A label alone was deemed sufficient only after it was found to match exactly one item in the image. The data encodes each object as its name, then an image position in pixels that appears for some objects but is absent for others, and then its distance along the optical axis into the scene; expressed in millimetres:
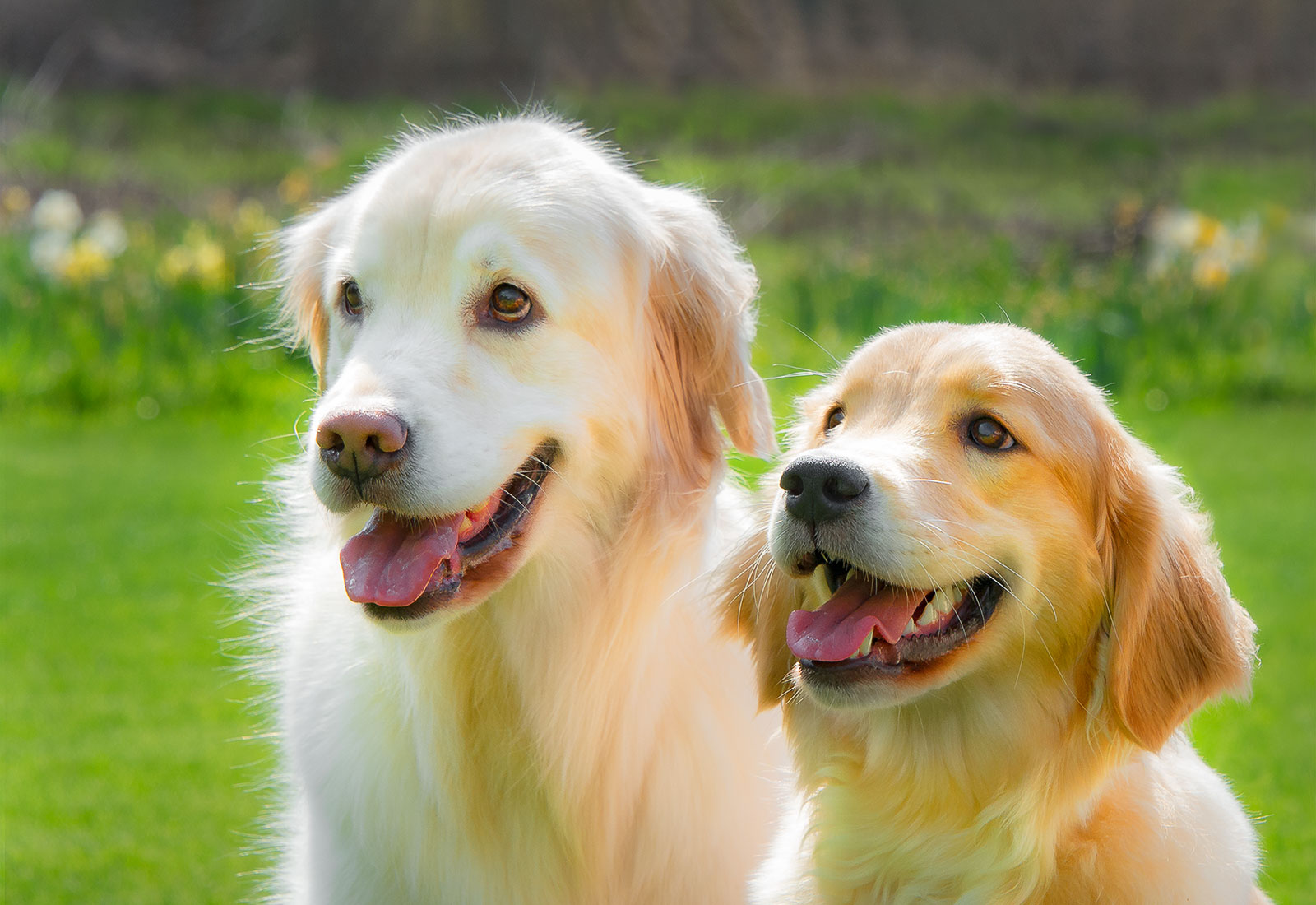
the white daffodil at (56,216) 8203
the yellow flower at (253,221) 8602
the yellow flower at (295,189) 9086
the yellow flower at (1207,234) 7996
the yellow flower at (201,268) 7754
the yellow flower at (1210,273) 7859
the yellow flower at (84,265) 7832
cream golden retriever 2447
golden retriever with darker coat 2191
